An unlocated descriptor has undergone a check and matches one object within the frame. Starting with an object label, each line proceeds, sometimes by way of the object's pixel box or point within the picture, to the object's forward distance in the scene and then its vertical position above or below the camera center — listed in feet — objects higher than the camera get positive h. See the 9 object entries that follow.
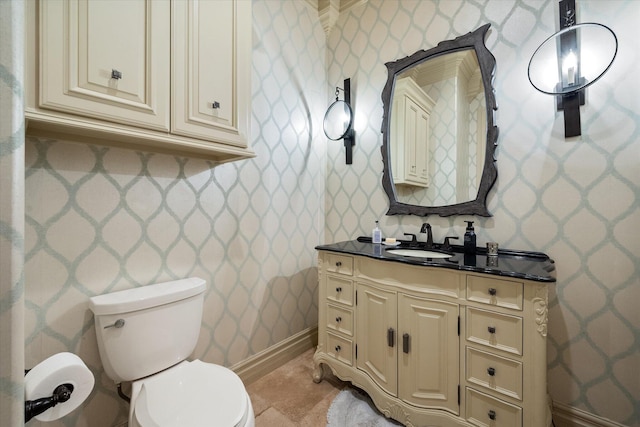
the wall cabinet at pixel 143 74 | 3.11 +1.84
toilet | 3.31 -2.19
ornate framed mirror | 5.50 +1.78
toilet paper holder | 1.87 -1.41
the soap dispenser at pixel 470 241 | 5.11 -0.51
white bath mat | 5.02 -3.75
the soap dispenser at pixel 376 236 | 6.53 -0.54
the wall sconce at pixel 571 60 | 4.39 +2.48
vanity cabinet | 3.79 -2.05
